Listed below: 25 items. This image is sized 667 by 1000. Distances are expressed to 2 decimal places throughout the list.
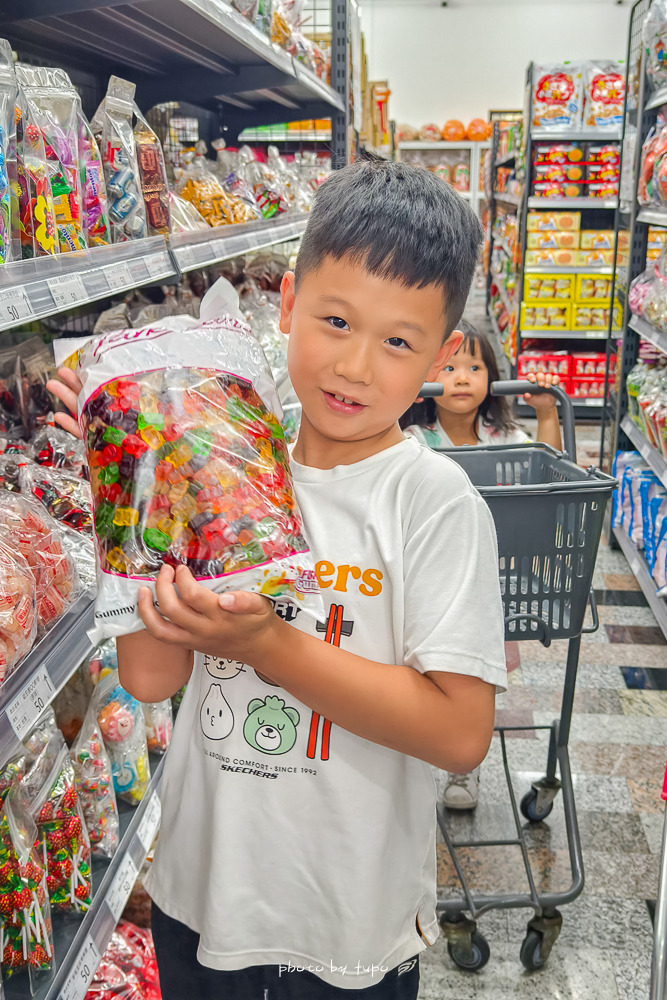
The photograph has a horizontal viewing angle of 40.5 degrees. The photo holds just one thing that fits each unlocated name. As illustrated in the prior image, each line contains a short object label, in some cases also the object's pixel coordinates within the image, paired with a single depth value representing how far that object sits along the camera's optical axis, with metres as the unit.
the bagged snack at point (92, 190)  1.54
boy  0.87
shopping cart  1.68
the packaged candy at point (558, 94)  6.30
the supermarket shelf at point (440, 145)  11.14
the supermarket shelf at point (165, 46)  1.88
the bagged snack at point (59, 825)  1.27
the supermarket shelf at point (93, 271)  1.08
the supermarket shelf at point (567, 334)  6.56
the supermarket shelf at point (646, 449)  3.17
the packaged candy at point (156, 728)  1.76
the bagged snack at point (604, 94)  6.23
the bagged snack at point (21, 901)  1.15
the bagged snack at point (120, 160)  1.69
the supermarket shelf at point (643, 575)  3.08
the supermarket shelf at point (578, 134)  6.26
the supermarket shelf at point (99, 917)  1.18
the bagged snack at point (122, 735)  1.54
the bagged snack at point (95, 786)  1.43
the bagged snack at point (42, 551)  1.20
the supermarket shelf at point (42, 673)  0.99
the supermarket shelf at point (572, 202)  6.44
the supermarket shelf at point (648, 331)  3.17
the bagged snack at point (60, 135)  1.40
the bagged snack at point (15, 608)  1.06
